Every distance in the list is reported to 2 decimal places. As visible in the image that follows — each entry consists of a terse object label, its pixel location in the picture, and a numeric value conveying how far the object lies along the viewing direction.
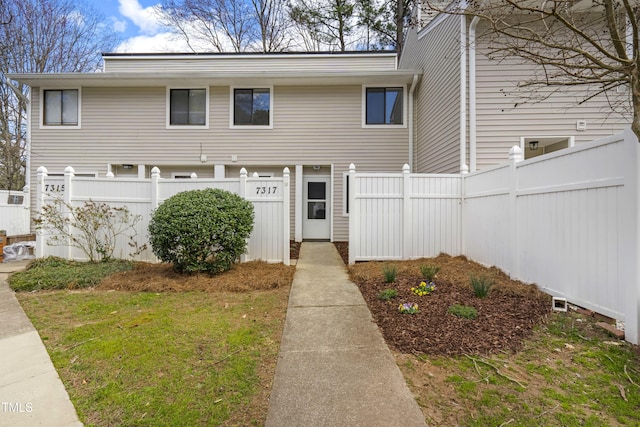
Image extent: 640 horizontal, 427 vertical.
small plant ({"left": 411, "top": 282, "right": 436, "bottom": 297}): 4.23
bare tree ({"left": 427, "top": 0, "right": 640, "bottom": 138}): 2.79
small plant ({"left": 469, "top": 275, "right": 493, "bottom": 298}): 3.97
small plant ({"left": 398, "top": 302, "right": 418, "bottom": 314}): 3.65
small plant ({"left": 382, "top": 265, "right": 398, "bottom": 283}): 4.80
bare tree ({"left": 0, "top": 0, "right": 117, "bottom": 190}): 13.23
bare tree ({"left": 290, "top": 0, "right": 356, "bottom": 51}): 15.19
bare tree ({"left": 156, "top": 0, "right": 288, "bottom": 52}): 15.69
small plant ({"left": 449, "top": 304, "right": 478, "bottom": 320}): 3.46
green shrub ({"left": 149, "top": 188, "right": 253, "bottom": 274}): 5.14
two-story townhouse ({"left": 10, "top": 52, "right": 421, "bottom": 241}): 9.55
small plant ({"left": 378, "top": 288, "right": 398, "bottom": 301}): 4.23
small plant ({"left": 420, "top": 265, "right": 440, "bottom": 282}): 4.62
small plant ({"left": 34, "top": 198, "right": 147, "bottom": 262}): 6.44
